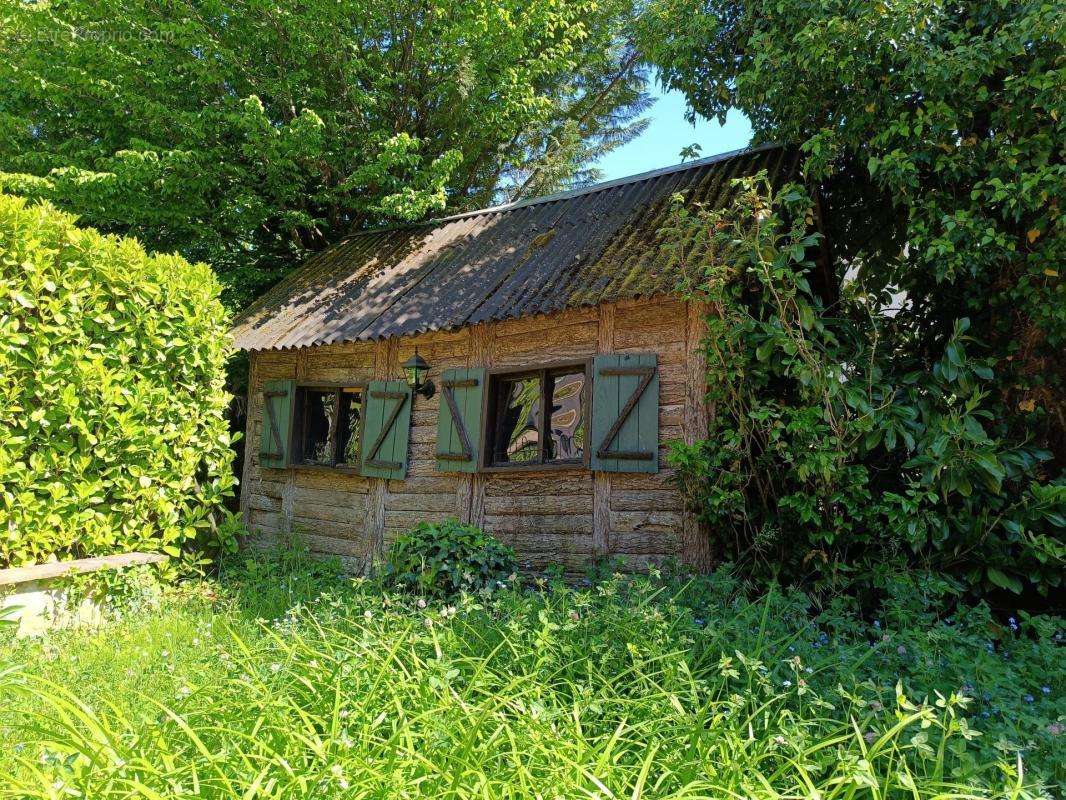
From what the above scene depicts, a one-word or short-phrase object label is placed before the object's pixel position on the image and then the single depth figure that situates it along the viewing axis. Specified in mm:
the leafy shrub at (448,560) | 5488
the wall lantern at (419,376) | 7691
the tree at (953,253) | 4984
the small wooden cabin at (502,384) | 6469
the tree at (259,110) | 9945
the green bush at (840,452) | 5012
